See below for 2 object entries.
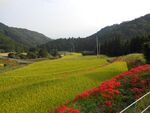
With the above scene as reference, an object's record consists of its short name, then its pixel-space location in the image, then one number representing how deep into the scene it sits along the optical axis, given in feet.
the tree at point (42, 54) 158.65
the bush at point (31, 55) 145.23
